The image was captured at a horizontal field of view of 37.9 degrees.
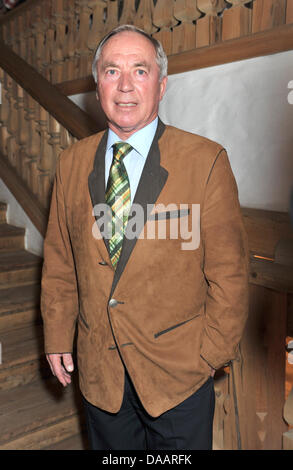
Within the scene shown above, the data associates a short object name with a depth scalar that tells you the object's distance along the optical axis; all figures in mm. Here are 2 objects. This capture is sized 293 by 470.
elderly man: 1324
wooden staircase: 2254
